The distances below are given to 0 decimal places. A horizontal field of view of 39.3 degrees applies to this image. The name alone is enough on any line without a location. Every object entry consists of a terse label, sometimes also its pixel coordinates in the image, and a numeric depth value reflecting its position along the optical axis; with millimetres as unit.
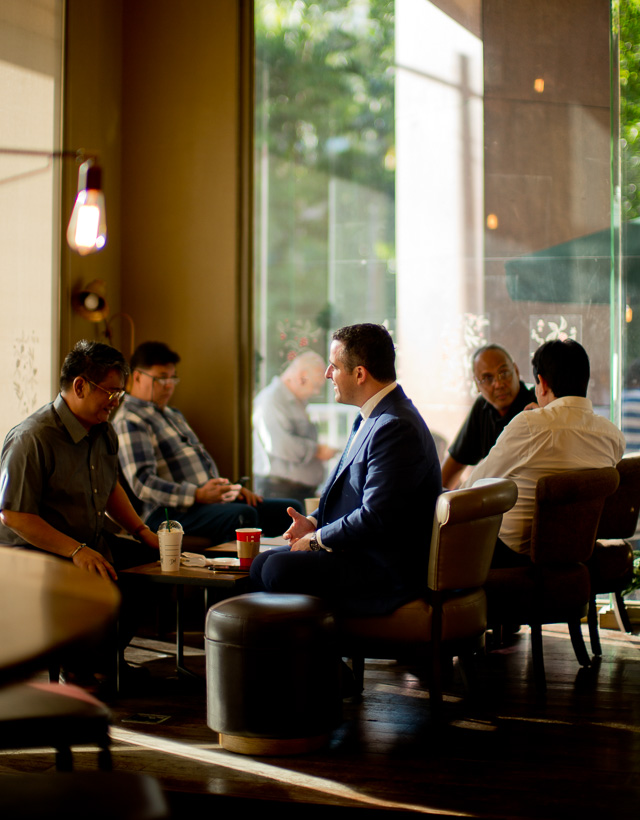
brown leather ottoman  2727
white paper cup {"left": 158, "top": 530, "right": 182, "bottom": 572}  3275
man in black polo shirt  4547
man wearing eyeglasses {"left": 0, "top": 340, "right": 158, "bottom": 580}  3197
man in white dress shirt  3643
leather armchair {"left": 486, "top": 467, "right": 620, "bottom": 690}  3443
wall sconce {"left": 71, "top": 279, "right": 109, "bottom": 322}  4781
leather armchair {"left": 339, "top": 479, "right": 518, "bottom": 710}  2936
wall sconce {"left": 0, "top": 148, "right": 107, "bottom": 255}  3957
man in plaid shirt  4398
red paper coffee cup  3338
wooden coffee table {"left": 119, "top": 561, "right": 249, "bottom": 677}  3146
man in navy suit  2984
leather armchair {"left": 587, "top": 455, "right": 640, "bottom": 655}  3900
